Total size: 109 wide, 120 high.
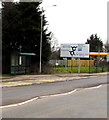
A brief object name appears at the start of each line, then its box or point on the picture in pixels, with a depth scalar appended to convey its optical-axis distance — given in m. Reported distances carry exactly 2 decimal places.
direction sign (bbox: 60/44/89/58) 36.16
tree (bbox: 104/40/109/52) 96.19
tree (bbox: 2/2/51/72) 27.83
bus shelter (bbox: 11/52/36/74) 27.61
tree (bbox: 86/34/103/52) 98.98
